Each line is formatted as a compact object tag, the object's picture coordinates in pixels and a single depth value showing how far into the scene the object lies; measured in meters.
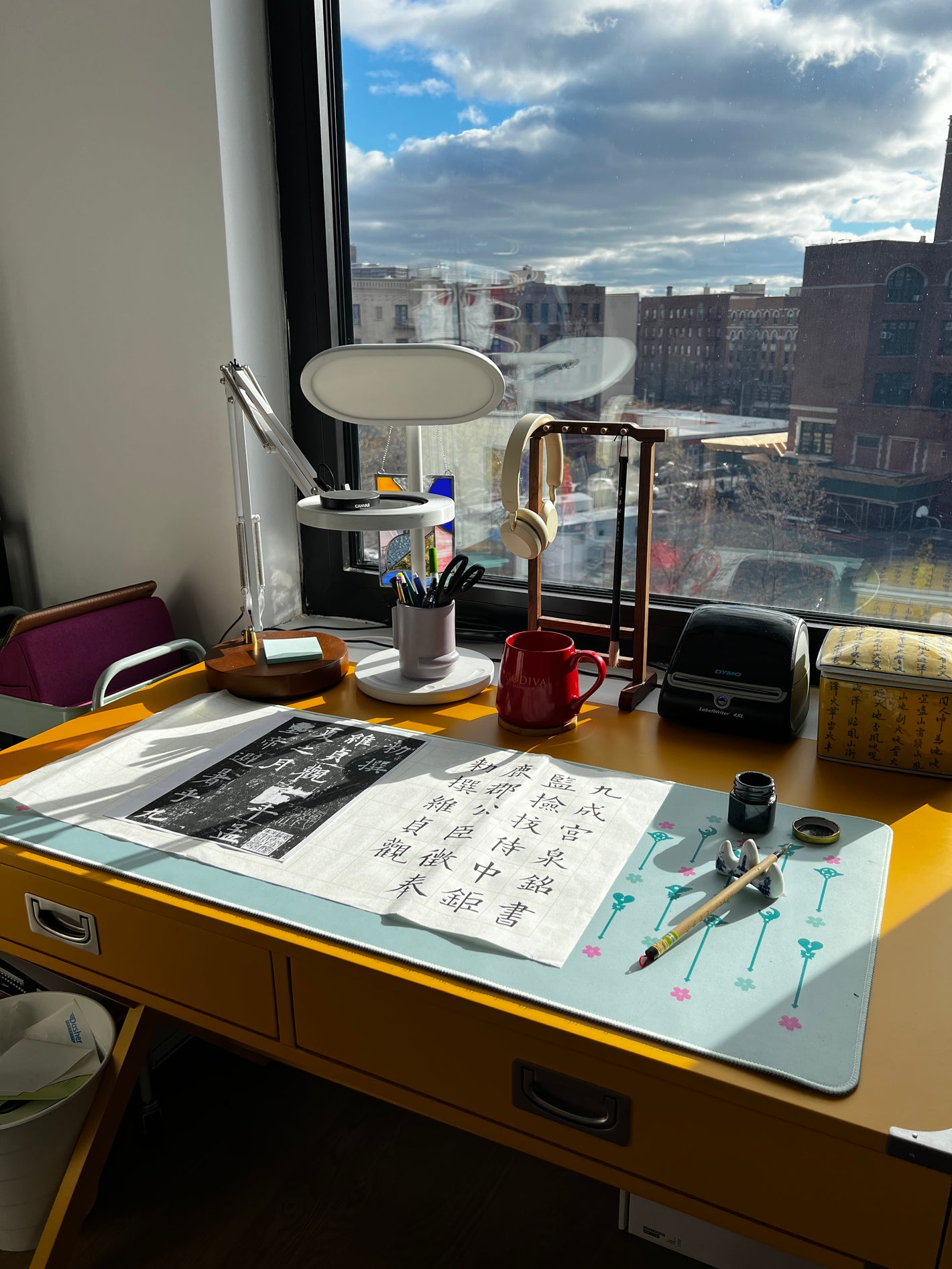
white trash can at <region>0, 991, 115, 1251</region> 1.07
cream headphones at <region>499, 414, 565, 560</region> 1.22
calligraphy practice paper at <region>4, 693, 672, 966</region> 0.84
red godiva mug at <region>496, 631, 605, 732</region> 1.17
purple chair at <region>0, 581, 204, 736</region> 1.49
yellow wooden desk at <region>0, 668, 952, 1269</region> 0.63
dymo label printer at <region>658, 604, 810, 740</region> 1.15
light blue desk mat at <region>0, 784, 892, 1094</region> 0.68
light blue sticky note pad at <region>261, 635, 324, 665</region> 1.34
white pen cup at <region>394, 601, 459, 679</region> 1.31
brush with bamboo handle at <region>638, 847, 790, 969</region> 0.76
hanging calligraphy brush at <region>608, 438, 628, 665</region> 1.32
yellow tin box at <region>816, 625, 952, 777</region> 1.05
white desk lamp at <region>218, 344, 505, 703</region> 1.26
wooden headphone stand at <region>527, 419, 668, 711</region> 1.25
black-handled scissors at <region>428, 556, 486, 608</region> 1.31
